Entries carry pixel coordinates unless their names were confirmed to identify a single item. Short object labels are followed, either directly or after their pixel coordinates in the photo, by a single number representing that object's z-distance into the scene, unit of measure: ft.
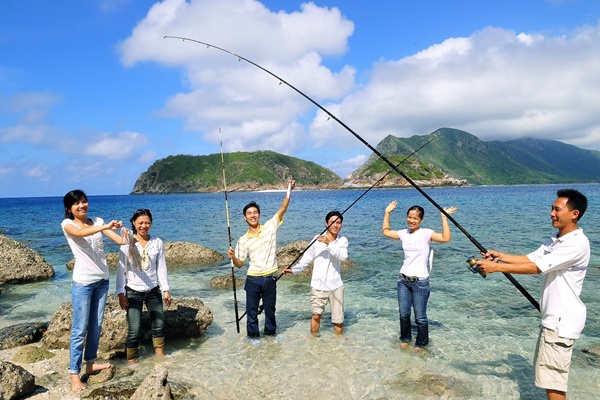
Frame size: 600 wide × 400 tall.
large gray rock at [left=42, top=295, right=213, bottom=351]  24.06
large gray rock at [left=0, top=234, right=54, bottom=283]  47.41
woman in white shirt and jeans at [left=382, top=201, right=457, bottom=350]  22.00
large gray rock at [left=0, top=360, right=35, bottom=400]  17.25
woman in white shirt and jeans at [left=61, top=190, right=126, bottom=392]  17.65
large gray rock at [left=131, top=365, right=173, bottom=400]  16.56
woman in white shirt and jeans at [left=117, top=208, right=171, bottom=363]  20.83
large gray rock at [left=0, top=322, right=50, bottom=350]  25.86
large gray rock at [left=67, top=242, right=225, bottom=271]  57.82
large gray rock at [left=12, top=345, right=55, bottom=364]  22.72
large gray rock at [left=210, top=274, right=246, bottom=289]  42.42
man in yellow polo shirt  23.18
